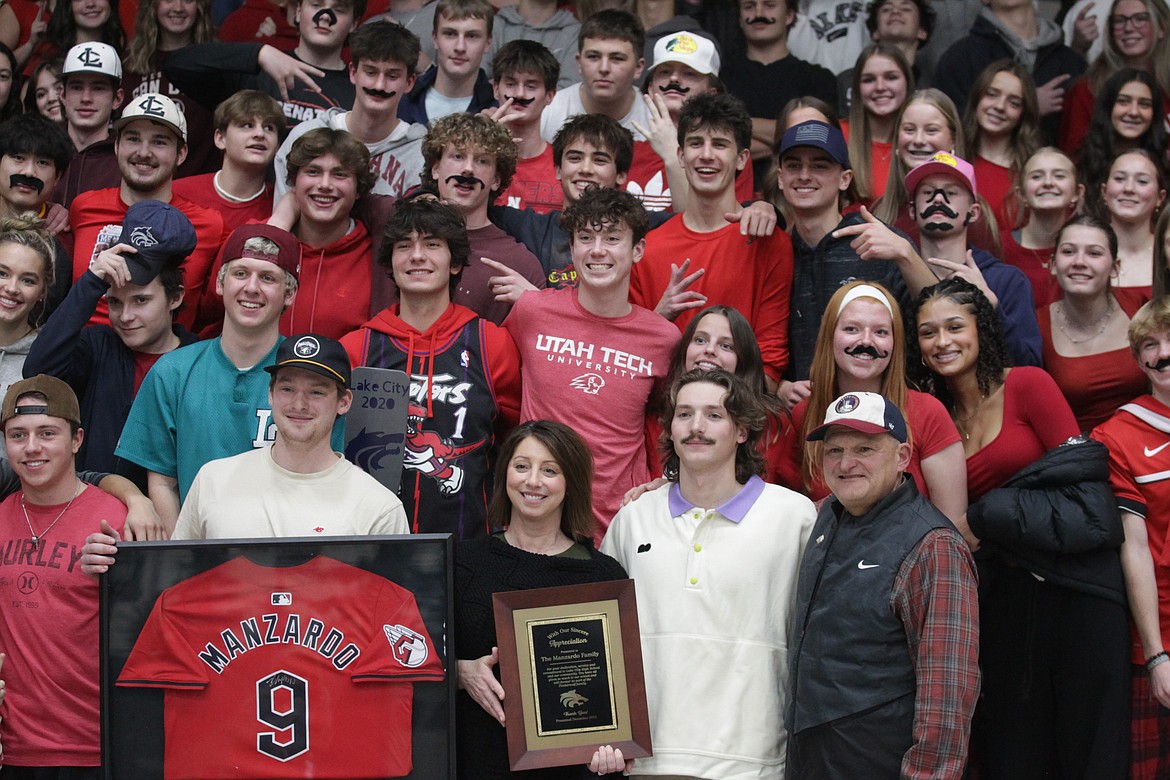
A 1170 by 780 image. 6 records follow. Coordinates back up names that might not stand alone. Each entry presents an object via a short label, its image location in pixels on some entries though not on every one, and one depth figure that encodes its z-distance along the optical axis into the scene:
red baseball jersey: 4.37
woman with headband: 5.15
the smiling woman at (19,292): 5.64
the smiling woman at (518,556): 4.54
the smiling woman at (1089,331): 6.01
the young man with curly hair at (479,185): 6.04
